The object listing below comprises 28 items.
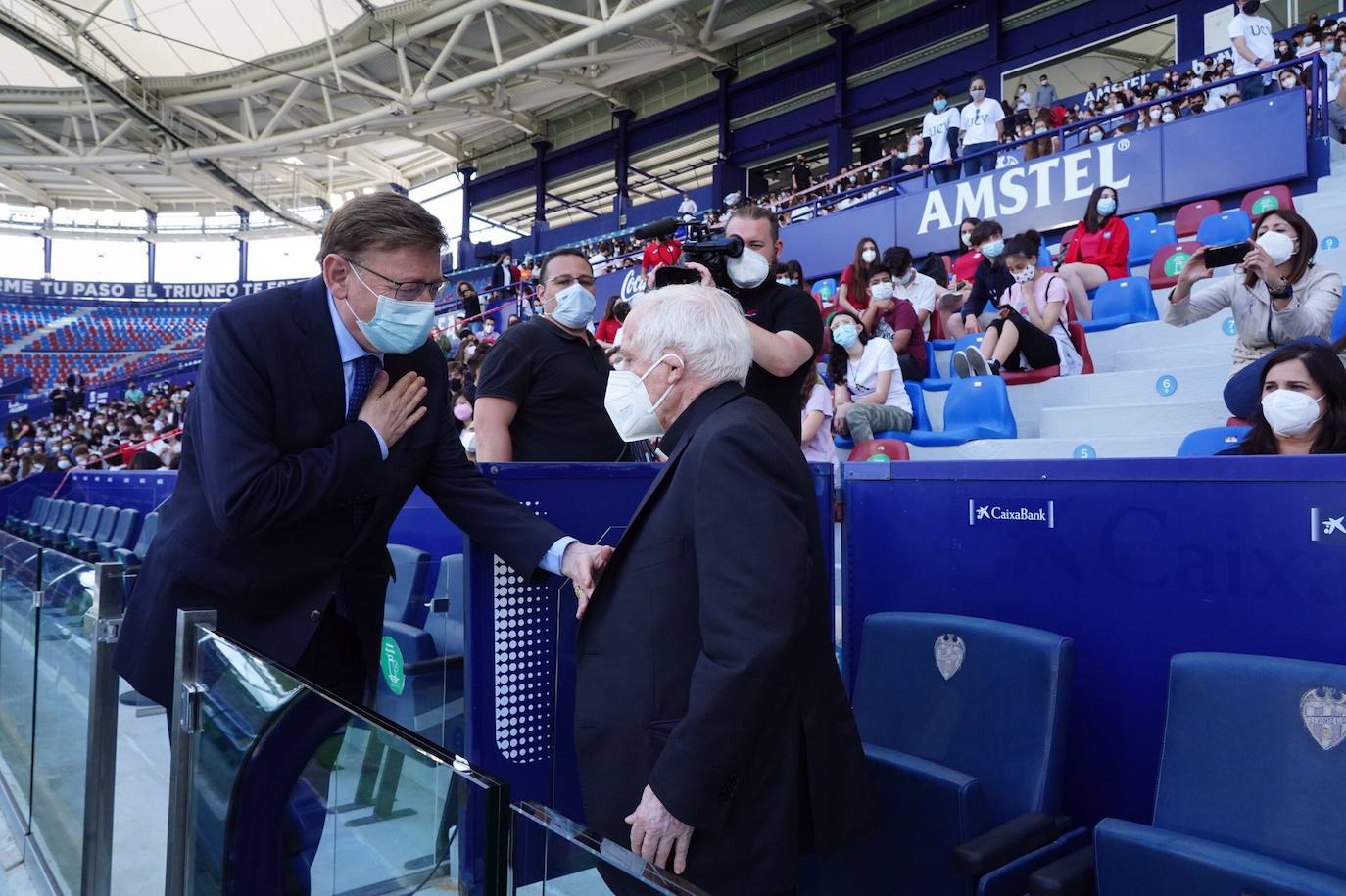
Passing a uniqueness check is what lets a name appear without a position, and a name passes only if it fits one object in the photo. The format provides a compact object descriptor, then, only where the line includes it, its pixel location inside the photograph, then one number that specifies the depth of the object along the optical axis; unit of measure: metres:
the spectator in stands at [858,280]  7.16
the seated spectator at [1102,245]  6.88
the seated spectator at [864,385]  5.21
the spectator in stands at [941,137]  9.93
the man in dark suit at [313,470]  1.58
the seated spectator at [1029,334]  5.59
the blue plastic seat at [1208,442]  3.32
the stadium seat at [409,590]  2.66
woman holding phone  3.38
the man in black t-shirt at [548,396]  2.61
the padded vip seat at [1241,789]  1.42
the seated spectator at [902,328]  6.46
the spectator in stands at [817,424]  4.93
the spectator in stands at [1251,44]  8.03
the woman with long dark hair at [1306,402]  2.21
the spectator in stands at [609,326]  5.70
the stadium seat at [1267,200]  6.49
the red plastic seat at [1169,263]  6.65
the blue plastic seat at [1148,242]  7.71
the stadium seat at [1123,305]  6.28
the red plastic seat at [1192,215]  7.64
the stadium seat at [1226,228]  6.64
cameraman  2.20
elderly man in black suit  1.31
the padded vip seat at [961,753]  1.71
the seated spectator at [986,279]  6.80
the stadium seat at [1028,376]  5.57
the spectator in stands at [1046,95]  12.83
